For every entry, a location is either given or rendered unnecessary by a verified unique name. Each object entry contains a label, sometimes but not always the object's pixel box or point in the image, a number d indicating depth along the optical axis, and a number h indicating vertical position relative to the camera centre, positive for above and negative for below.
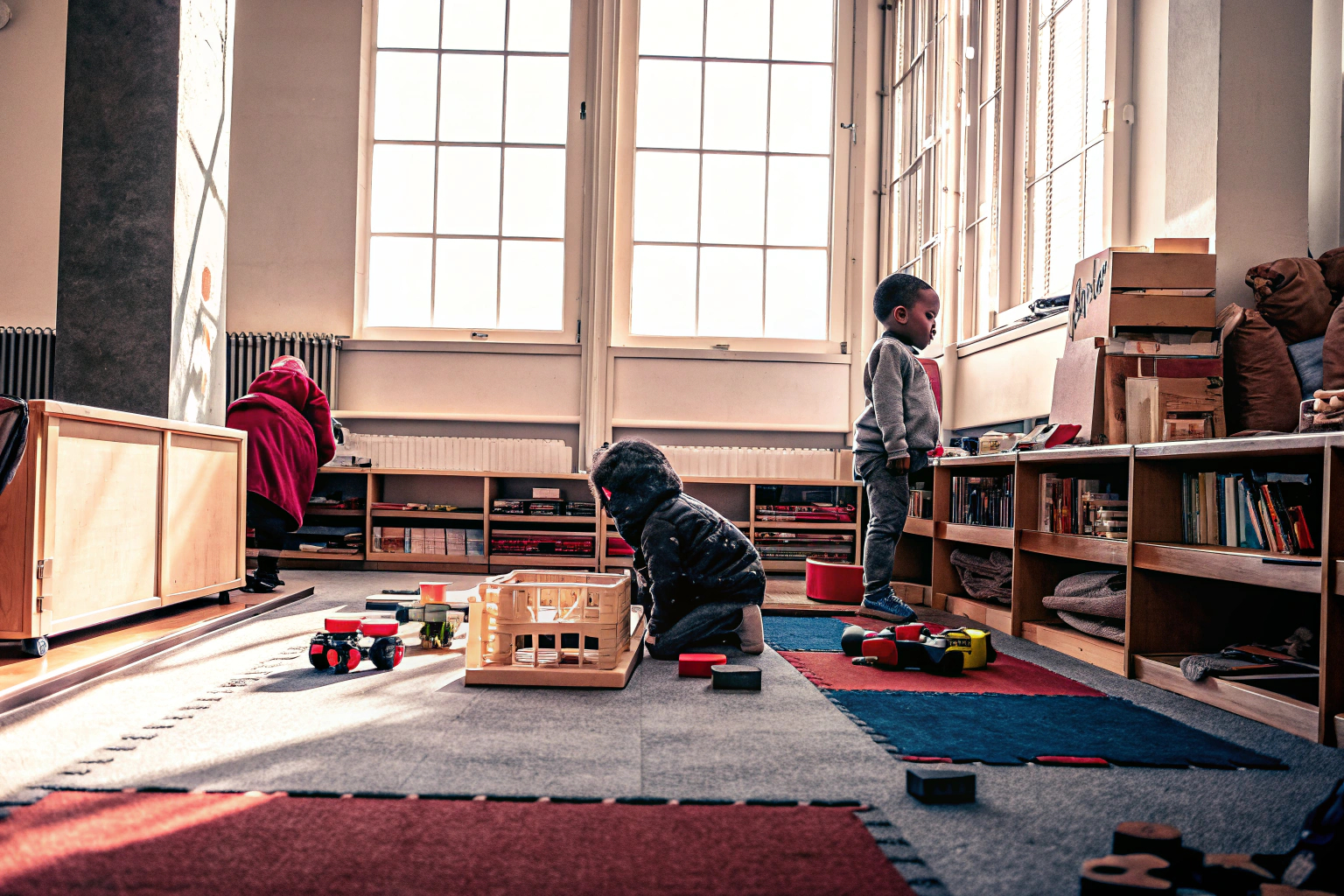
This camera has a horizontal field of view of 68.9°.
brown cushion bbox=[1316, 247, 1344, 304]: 3.05 +0.70
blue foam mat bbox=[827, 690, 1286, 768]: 1.86 -0.51
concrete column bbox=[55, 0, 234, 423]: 3.72 +0.97
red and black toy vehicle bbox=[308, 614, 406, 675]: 2.57 -0.47
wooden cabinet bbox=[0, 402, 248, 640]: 2.48 -0.17
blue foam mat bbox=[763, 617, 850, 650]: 3.19 -0.54
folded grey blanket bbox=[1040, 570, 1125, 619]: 2.93 -0.33
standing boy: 3.68 +0.22
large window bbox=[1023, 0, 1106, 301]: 3.91 +1.46
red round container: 4.25 -0.45
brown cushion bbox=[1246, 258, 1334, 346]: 3.01 +0.60
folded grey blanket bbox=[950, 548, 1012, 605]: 3.80 -0.36
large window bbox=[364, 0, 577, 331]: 6.38 +2.01
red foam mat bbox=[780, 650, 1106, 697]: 2.51 -0.52
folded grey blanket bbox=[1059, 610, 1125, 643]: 2.90 -0.42
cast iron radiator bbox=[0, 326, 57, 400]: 6.16 +0.63
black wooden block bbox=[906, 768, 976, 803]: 1.53 -0.47
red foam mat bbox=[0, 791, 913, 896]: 1.18 -0.50
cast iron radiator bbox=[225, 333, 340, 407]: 6.05 +0.70
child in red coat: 4.18 +0.06
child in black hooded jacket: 2.80 -0.22
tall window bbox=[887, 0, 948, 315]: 5.50 +2.04
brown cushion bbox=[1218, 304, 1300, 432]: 2.94 +0.35
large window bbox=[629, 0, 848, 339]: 6.40 +2.03
